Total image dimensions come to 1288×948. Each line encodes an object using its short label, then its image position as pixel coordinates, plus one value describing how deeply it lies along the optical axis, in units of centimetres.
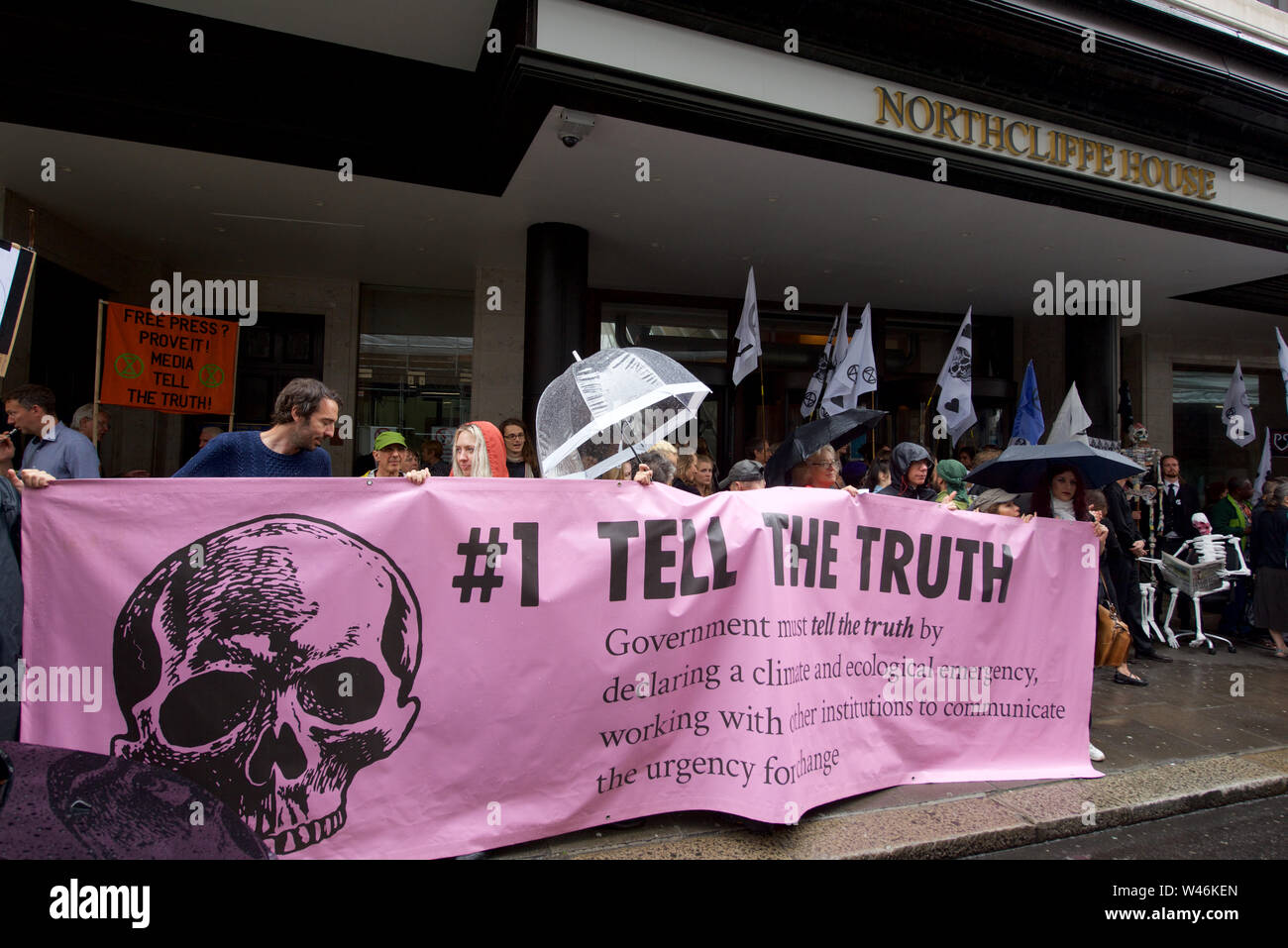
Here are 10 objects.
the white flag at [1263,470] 1109
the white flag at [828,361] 945
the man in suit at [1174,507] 952
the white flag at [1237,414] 1103
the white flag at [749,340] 830
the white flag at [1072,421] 916
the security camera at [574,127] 592
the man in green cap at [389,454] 557
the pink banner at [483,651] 280
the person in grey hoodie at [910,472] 529
